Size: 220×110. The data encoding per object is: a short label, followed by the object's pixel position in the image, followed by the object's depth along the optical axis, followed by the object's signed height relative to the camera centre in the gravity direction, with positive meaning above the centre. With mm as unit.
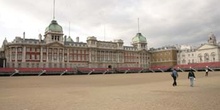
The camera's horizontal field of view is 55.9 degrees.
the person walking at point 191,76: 22470 -1250
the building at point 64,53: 85625 +6366
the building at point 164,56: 116500 +5113
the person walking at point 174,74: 24412 -1077
